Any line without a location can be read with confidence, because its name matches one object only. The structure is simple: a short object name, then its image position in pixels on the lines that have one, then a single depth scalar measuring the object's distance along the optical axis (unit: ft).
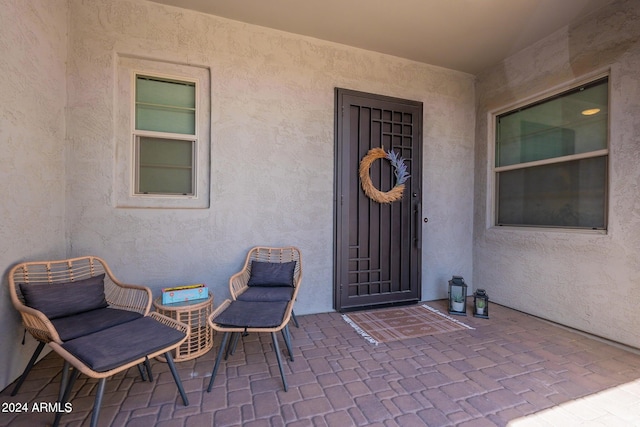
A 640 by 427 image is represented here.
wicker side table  7.61
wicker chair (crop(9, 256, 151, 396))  5.61
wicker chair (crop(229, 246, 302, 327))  8.52
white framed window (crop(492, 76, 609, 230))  9.48
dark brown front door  11.32
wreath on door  11.49
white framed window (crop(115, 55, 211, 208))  9.05
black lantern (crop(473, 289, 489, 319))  10.86
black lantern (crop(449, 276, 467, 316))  11.26
